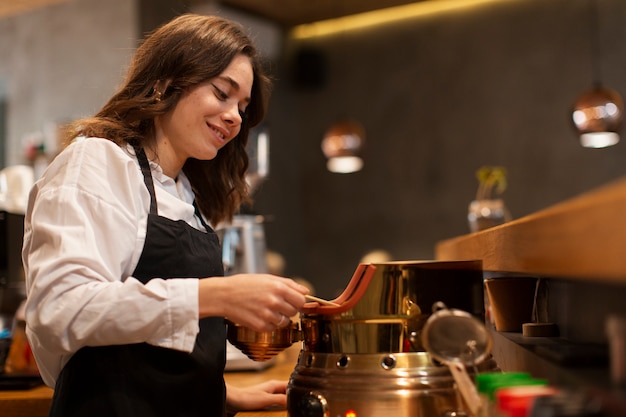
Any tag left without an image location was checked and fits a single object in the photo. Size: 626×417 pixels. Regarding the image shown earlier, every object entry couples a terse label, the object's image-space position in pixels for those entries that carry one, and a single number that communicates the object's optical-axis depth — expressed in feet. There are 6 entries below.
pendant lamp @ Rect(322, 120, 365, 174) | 18.97
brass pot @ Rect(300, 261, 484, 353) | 3.67
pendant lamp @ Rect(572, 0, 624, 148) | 14.83
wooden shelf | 2.07
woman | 3.98
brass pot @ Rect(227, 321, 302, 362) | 4.23
